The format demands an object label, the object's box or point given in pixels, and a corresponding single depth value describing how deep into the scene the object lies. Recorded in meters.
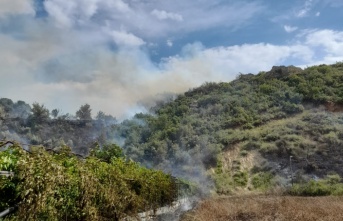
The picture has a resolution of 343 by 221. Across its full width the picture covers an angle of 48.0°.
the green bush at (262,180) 39.81
